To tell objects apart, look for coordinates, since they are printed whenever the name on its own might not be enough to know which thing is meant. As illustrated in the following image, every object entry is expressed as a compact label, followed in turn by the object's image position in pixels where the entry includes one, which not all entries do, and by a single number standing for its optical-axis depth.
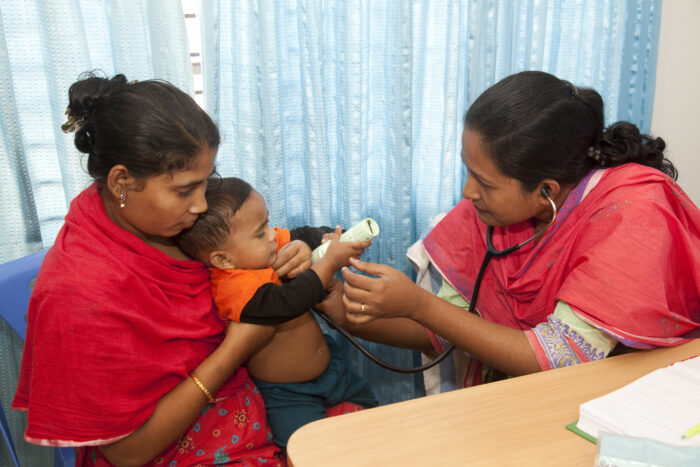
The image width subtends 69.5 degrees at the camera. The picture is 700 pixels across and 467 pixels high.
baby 1.21
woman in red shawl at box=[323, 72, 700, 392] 1.13
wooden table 0.78
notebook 0.78
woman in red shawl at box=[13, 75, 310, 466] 0.98
